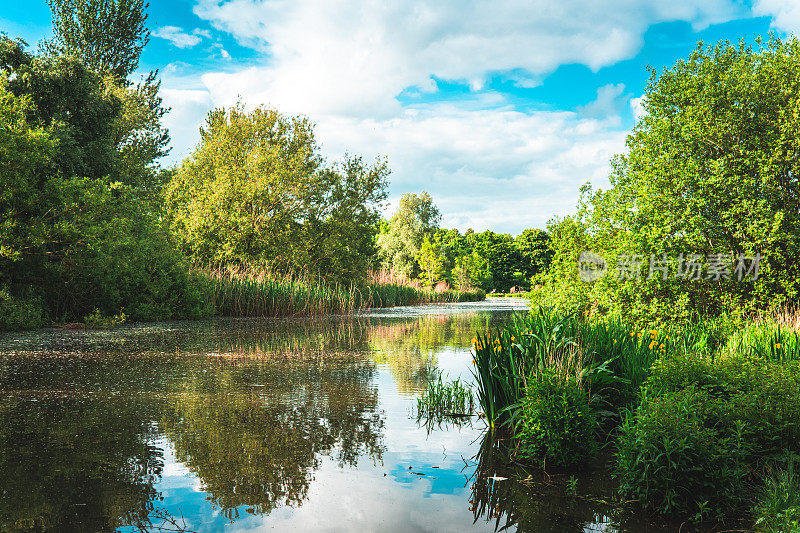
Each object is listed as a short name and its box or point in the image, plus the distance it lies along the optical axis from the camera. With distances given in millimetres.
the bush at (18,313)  10555
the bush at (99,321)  12266
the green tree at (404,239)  46594
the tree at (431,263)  44719
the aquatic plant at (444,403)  5145
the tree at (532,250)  62281
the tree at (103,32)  27281
